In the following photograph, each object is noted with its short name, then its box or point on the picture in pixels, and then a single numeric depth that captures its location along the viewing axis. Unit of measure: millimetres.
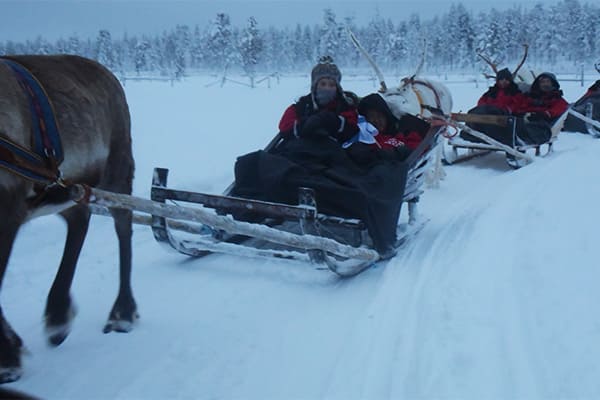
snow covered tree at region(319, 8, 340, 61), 73062
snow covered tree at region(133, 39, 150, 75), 80562
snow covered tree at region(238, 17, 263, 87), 54969
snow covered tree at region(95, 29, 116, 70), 69375
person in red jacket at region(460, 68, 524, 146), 10266
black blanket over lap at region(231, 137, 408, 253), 4418
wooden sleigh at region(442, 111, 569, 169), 9153
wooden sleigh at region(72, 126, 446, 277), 3707
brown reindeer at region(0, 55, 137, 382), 2557
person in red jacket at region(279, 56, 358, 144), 5216
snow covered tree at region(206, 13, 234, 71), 63950
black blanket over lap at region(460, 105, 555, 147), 10023
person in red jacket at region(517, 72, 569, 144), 10102
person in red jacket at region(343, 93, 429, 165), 5121
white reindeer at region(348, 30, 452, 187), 6883
